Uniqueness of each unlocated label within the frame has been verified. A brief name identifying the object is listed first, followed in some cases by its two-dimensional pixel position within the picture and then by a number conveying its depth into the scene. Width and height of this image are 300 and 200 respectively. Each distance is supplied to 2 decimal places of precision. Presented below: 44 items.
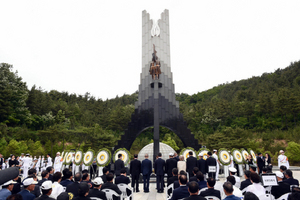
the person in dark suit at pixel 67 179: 5.39
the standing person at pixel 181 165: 8.28
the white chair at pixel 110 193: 4.91
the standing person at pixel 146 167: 9.09
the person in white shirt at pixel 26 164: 16.22
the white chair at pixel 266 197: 4.51
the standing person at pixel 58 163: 13.77
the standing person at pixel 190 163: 8.85
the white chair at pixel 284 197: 4.43
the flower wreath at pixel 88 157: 12.47
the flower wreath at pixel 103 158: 12.39
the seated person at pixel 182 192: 4.26
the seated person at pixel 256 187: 4.54
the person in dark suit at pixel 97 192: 4.21
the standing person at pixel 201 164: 9.09
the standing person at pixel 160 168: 9.03
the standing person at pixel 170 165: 8.73
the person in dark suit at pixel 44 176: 5.58
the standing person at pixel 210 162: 9.15
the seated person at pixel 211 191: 4.01
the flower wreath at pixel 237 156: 13.20
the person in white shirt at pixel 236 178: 5.66
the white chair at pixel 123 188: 5.94
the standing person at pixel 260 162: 11.98
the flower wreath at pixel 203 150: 12.58
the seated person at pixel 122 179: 6.34
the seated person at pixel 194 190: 3.40
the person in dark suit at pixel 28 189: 4.12
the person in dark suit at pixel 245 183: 5.39
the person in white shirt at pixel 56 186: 4.75
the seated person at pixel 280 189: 4.77
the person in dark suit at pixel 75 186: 4.86
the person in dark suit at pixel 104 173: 6.43
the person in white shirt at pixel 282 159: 12.13
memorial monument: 15.44
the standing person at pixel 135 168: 9.13
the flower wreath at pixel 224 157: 12.61
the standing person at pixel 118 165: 8.66
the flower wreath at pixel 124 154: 12.69
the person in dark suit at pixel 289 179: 5.30
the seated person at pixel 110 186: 4.94
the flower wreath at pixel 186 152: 12.53
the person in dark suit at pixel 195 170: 5.91
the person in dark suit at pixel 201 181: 5.04
